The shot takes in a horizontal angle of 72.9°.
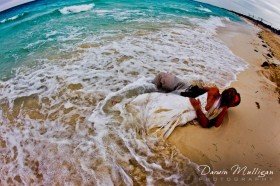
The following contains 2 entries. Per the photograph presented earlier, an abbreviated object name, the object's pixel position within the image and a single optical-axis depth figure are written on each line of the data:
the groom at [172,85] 4.36
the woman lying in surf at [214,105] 3.61
